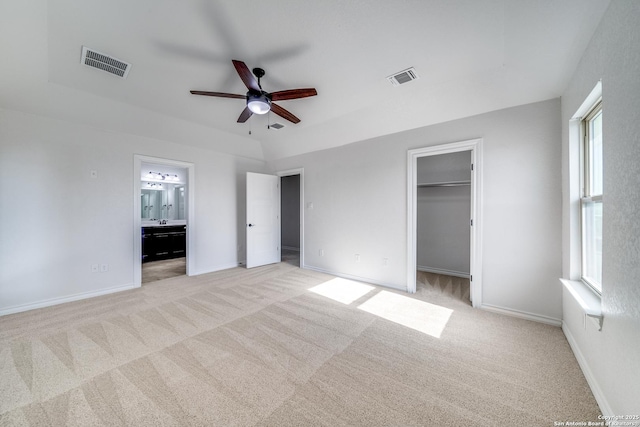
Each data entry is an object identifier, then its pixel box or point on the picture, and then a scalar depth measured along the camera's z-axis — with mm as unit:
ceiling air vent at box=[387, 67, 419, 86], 2392
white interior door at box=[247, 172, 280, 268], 4859
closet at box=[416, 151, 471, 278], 4191
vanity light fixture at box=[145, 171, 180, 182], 5965
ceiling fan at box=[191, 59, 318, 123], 2188
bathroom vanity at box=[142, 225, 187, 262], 5508
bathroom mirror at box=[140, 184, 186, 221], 6016
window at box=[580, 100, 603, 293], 1853
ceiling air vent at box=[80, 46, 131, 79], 2152
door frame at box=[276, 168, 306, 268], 4840
